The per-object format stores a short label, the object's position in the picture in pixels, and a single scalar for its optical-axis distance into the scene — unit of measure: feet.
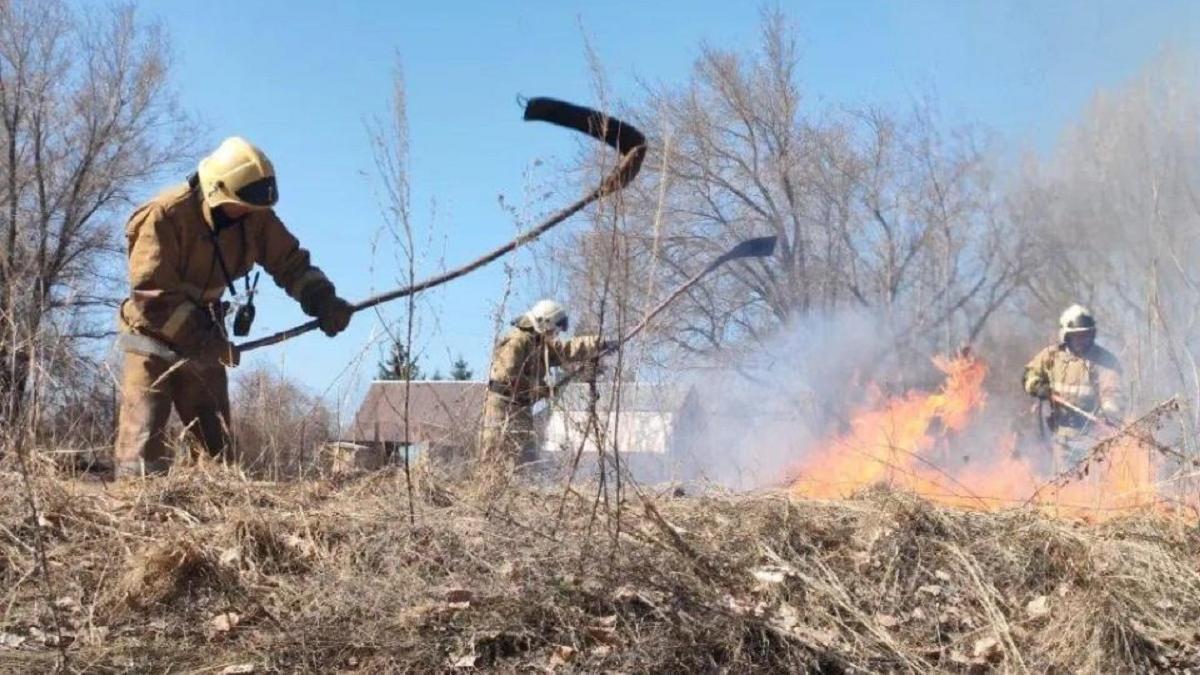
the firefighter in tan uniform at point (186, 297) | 16.12
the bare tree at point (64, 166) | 63.87
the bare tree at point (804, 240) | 66.49
